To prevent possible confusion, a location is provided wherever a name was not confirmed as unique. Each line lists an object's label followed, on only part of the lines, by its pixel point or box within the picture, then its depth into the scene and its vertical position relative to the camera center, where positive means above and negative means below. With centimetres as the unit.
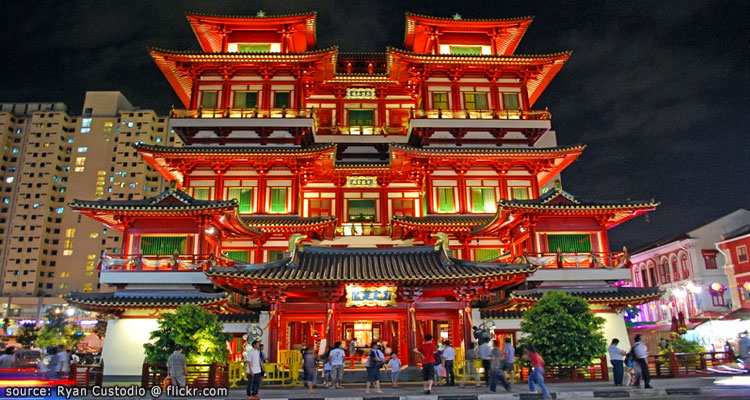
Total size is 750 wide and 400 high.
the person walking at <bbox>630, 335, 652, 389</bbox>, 1805 -75
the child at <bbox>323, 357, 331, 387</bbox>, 2022 -109
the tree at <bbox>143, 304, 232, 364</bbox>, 1977 +31
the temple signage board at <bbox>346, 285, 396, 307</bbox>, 2234 +190
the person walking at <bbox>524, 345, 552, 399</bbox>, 1635 -80
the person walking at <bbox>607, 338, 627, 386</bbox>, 1866 -76
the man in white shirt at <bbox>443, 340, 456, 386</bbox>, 1969 -82
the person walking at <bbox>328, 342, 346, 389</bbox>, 1952 -70
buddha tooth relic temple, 2389 +892
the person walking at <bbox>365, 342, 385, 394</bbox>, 1828 -77
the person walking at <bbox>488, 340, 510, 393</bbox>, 1767 -100
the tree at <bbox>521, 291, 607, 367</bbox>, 2027 +17
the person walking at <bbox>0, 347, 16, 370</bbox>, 1744 -32
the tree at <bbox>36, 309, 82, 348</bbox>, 4484 +126
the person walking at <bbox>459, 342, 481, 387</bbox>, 2044 -92
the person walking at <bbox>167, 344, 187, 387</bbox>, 1709 -67
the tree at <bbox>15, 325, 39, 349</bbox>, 5524 +144
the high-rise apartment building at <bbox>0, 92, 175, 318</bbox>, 9812 +3240
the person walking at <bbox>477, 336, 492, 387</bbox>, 2003 -57
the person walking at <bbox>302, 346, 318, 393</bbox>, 1888 -81
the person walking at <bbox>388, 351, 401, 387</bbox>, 2015 -93
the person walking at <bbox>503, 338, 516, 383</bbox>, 1856 -58
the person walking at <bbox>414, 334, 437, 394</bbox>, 1818 -66
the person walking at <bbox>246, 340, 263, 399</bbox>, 1662 -82
